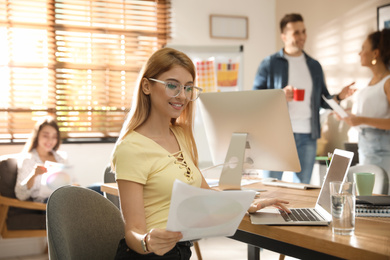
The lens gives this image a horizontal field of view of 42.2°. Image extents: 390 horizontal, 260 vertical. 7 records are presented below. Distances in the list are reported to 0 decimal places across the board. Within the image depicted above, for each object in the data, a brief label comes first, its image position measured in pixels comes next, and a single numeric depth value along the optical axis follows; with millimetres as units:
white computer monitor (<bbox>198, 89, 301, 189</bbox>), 2152
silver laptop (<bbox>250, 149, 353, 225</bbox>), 1545
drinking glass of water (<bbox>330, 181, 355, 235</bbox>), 1380
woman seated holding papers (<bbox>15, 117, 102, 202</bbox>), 3664
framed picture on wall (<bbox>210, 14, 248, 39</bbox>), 5188
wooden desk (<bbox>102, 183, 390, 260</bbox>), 1252
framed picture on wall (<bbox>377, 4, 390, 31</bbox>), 4043
